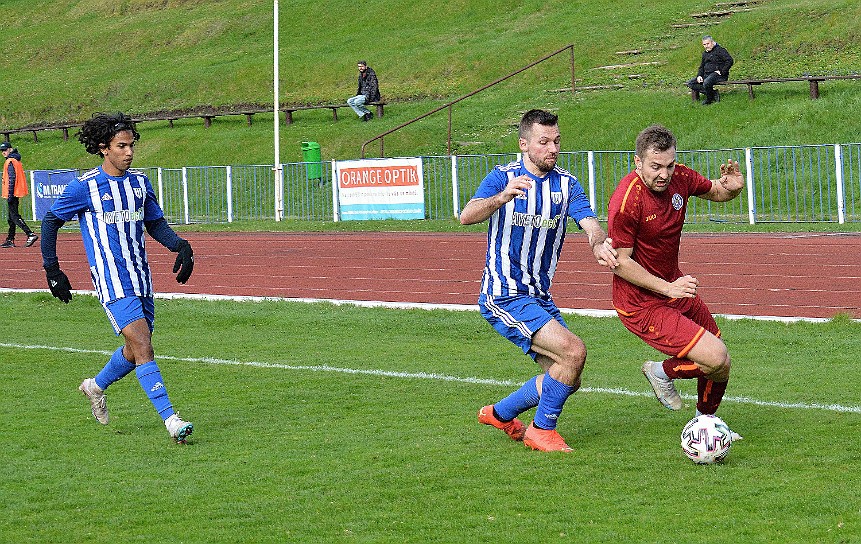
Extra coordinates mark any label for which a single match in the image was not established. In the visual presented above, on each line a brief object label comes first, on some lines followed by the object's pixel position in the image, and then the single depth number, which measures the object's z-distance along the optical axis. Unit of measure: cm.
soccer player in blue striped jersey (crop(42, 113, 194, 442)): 837
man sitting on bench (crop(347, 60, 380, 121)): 3622
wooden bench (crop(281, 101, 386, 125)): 3709
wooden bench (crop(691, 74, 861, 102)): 2890
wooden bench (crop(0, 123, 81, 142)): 4569
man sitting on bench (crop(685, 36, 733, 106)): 2946
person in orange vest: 2498
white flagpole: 2938
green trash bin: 3208
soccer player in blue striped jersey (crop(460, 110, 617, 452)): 747
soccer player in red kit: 728
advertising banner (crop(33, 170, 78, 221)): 3212
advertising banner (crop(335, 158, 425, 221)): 2659
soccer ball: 688
